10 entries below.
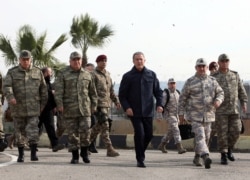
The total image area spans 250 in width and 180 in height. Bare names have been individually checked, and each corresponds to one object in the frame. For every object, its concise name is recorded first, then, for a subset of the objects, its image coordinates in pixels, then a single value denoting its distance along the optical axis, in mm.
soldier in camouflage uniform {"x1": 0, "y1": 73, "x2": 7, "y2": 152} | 10496
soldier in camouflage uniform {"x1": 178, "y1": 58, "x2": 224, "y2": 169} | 9930
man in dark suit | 9750
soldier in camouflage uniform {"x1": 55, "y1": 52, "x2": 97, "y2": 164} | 10070
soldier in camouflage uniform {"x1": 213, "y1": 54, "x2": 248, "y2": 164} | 10734
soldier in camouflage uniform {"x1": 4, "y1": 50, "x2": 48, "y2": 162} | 10258
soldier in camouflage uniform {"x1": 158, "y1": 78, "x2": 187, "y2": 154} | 13438
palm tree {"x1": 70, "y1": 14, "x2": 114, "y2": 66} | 25703
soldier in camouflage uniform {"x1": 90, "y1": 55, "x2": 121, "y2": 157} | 11648
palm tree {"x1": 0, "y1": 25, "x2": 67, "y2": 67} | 23312
